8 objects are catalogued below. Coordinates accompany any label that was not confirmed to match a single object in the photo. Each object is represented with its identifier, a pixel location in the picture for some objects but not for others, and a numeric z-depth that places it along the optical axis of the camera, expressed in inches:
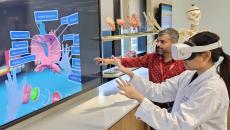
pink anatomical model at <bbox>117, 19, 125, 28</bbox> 68.8
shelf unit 62.5
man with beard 59.7
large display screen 37.3
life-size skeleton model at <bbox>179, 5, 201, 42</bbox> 76.2
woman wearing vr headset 34.9
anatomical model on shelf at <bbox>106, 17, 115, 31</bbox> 65.5
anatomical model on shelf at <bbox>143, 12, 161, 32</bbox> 84.0
